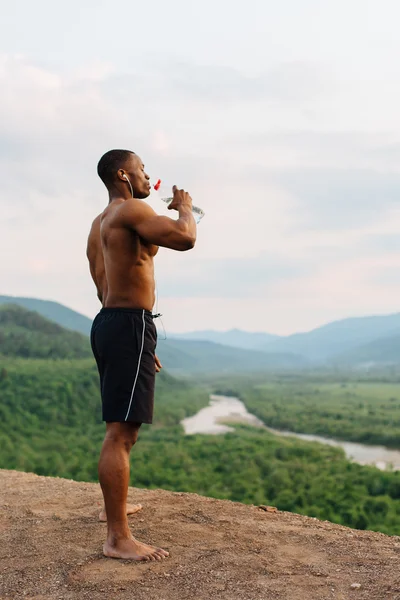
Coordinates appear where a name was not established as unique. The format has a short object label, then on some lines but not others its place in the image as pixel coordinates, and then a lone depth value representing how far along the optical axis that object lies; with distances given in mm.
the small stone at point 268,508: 5291
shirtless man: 3832
